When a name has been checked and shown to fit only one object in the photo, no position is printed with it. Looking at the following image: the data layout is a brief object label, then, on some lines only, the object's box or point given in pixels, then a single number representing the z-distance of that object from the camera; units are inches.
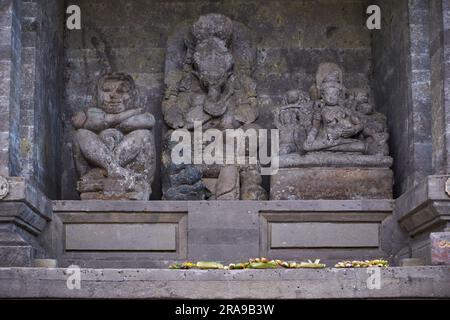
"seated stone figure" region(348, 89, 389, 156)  577.9
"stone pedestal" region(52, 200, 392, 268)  548.1
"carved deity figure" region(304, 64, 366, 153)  569.9
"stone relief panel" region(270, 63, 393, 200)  561.3
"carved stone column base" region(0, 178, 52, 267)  492.7
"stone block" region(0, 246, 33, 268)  491.8
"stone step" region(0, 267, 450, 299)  463.8
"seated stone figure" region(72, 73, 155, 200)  558.9
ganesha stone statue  564.7
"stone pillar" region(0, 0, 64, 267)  502.6
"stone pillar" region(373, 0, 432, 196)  543.8
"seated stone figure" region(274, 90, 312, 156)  581.0
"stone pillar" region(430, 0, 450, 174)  523.2
